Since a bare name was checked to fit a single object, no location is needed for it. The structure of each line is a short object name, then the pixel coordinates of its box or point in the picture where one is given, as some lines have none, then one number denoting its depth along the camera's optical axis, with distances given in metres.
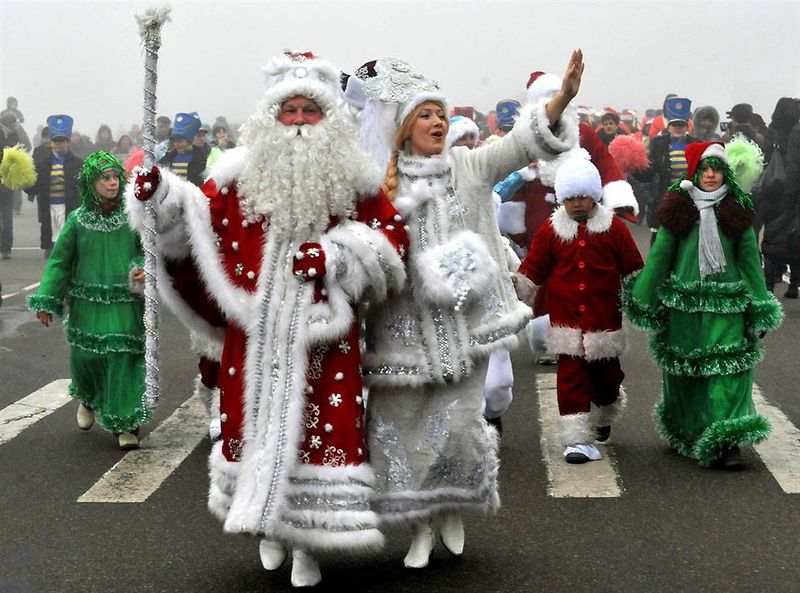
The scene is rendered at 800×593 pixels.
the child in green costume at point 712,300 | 7.34
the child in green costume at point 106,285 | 8.05
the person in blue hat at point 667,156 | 17.27
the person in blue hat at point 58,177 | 19.12
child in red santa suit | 7.64
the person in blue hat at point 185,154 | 17.84
